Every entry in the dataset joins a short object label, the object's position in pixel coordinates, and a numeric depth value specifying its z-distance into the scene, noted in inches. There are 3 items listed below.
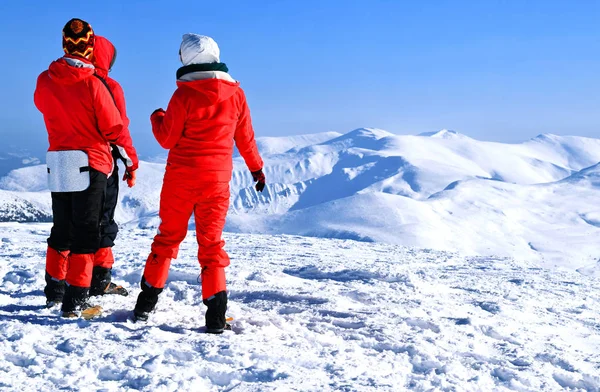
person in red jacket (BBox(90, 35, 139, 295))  163.0
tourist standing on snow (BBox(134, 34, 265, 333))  144.3
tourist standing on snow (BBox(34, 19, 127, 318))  148.0
